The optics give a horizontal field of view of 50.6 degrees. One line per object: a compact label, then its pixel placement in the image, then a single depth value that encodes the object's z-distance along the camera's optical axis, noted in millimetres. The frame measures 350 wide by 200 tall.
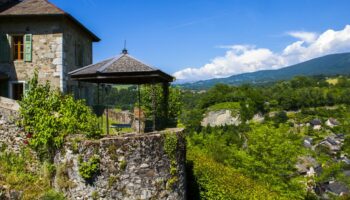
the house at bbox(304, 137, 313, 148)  76844
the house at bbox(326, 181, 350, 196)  49238
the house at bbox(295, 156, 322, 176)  51681
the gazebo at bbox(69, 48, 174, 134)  10000
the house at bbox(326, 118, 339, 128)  97512
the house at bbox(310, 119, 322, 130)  95362
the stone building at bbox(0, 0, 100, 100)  15867
